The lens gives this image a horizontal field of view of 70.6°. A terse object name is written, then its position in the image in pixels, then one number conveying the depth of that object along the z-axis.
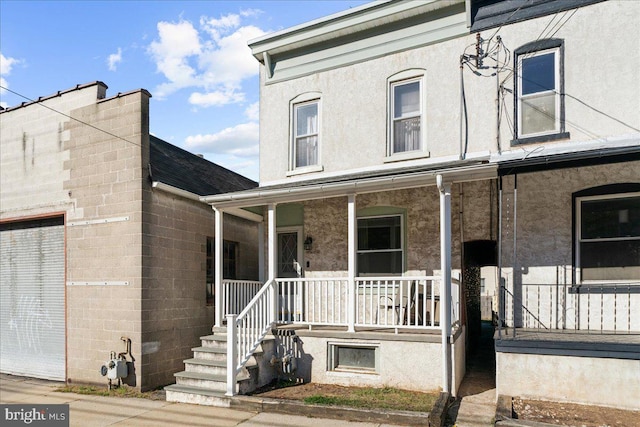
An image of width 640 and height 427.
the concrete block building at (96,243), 9.26
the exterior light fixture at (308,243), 10.39
